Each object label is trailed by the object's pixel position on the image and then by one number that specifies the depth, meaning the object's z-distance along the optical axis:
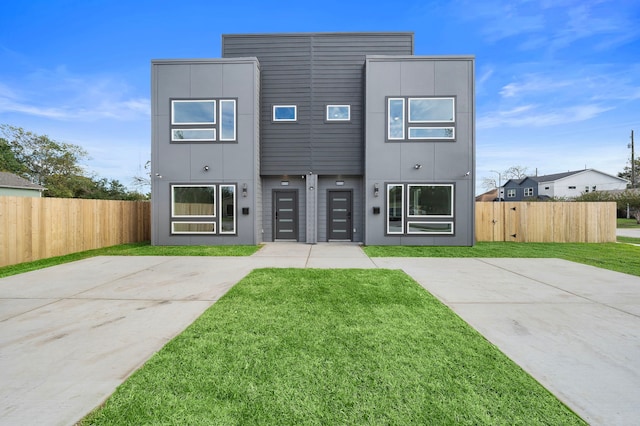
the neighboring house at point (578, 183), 35.47
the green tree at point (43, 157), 26.00
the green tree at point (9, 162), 25.55
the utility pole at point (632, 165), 29.40
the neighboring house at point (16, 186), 20.47
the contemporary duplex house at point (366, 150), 9.18
